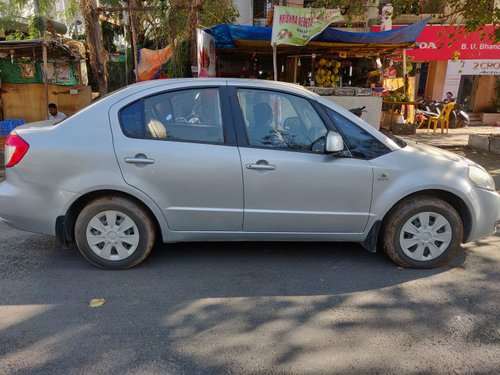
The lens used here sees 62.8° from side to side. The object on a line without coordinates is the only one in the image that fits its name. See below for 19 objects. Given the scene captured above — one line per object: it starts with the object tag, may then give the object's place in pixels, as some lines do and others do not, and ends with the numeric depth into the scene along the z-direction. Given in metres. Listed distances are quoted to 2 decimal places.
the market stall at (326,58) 9.70
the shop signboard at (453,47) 14.93
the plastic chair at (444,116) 13.03
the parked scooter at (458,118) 14.62
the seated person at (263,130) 3.65
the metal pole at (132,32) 9.37
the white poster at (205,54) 7.93
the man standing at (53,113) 9.08
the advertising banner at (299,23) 8.38
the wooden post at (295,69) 12.39
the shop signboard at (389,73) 12.79
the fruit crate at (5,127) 9.34
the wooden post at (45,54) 8.62
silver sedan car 3.55
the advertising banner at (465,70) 15.38
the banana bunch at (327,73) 11.82
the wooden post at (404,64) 11.58
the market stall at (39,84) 10.13
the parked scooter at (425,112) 14.42
